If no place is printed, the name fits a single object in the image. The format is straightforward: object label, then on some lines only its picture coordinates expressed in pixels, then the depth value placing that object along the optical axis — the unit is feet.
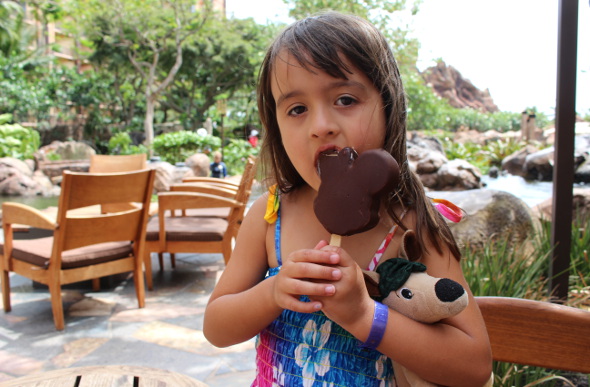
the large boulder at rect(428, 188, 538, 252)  12.50
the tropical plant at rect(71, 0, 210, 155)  55.62
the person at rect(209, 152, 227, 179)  28.48
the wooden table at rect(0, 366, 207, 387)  3.26
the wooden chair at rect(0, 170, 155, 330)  9.75
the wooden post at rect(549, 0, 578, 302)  7.27
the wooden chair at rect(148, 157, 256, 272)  12.66
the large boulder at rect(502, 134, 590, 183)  28.17
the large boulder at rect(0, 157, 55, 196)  36.50
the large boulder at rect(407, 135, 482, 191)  35.09
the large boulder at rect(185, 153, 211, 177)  41.57
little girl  2.40
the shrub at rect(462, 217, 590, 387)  5.92
